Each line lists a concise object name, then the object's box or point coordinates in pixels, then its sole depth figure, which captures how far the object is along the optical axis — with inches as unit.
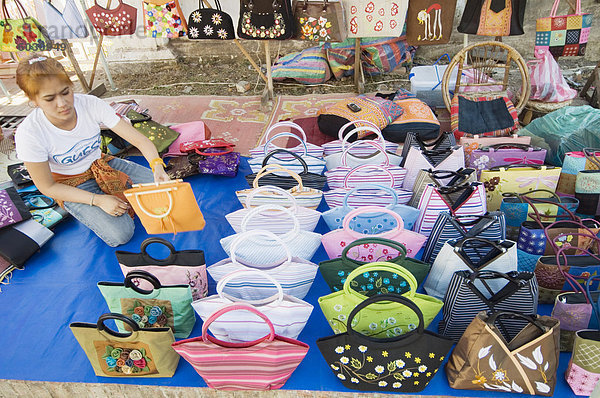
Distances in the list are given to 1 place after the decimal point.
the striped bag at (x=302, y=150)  115.1
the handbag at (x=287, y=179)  102.6
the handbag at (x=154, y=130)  142.9
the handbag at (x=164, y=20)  170.4
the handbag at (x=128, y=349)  66.8
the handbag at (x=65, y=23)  183.6
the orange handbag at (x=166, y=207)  96.5
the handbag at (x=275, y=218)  88.9
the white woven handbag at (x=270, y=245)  80.3
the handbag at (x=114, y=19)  179.3
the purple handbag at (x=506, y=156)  113.9
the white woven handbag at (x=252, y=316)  66.8
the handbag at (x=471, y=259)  70.7
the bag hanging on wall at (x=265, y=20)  153.7
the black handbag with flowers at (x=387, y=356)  60.2
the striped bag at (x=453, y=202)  85.9
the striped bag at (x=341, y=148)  113.9
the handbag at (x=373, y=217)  87.0
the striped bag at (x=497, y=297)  66.4
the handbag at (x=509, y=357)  59.4
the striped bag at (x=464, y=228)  78.3
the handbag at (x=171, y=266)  78.5
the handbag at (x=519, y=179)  99.4
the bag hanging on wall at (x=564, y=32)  137.9
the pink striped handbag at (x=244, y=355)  61.8
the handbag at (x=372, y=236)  77.7
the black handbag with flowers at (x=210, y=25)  163.9
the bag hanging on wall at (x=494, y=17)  145.5
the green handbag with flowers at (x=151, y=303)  73.2
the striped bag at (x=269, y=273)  74.6
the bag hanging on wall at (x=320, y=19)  157.8
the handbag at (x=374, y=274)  72.2
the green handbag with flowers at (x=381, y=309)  64.2
